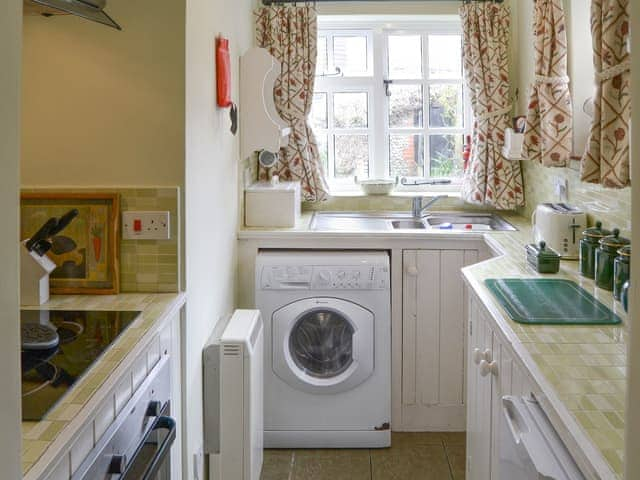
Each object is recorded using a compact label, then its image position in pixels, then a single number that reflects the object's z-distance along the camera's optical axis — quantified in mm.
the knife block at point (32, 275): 2143
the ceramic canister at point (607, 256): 2350
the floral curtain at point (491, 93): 3984
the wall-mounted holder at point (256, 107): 3602
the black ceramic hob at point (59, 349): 1463
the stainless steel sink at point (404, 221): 3805
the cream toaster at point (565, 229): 2916
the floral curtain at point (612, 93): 2189
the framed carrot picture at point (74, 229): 2328
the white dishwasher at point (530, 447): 1355
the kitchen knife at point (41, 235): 2086
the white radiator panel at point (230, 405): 2652
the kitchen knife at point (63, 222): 2056
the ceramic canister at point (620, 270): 2186
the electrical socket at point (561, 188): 3316
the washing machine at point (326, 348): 3391
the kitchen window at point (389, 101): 4293
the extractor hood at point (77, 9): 1812
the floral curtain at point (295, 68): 4016
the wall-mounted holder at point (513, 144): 3722
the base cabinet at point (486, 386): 1944
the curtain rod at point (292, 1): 4066
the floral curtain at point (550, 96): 3068
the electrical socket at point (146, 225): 2350
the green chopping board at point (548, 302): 2059
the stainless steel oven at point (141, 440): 1498
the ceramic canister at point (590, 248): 2574
